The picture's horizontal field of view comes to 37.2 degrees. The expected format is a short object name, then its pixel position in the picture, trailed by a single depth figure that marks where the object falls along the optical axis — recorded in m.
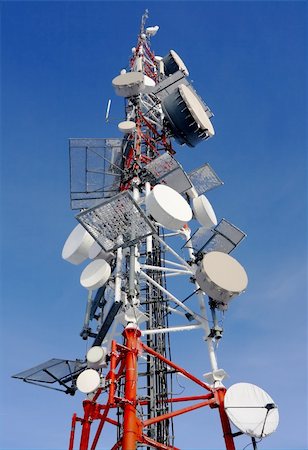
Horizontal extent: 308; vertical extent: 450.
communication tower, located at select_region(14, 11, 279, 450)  13.48
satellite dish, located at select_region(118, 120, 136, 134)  19.75
